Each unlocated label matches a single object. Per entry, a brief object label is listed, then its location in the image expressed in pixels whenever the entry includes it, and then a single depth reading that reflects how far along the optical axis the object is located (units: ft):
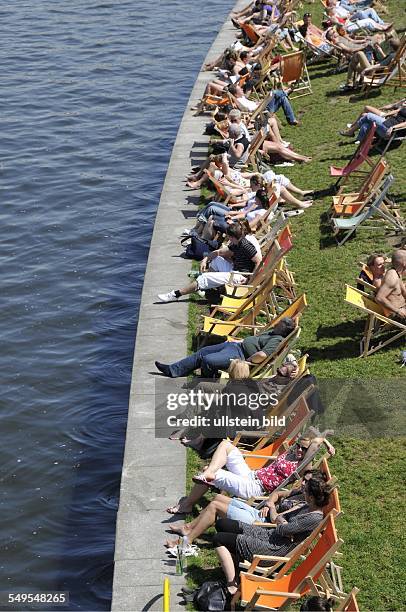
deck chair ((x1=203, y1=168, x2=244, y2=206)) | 51.72
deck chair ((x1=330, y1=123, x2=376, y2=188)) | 51.13
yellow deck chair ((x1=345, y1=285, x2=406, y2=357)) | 38.81
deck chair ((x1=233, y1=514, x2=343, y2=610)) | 26.73
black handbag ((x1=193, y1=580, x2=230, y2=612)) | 27.76
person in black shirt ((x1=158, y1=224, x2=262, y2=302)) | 44.39
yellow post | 26.96
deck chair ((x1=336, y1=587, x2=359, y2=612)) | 25.48
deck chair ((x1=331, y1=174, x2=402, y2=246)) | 46.91
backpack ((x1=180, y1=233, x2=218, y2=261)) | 49.11
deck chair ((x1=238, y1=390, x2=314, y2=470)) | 32.83
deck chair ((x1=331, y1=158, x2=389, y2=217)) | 48.59
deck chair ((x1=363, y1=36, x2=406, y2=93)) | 64.34
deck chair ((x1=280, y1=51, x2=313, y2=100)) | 70.64
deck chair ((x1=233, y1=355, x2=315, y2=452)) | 33.55
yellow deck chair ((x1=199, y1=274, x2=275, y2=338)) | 41.04
